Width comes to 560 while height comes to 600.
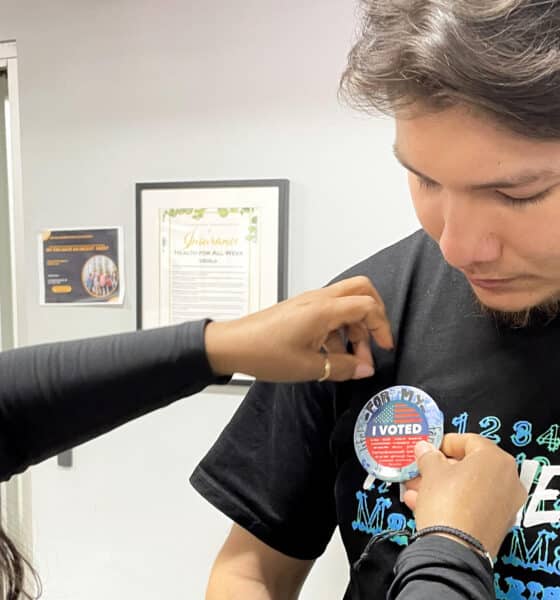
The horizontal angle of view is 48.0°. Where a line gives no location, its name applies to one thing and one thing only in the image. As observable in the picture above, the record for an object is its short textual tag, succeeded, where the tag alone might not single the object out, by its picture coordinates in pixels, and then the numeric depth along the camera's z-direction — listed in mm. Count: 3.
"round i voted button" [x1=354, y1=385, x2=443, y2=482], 710
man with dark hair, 535
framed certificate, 1487
